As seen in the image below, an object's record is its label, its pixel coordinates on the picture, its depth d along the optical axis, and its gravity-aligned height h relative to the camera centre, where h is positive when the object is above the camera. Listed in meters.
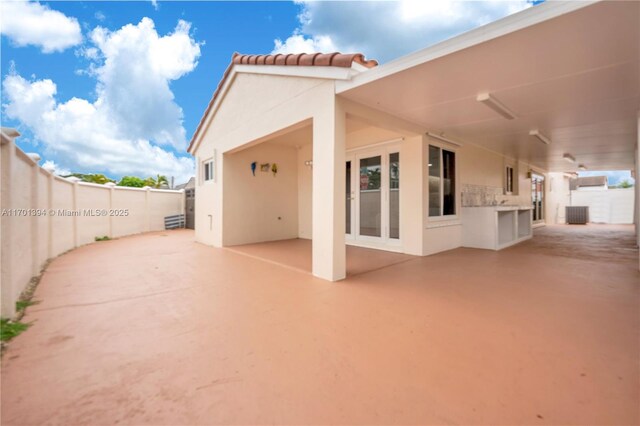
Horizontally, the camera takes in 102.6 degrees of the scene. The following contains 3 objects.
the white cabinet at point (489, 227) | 6.54 -0.53
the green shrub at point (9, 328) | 2.20 -1.07
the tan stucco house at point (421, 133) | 2.77 +1.65
